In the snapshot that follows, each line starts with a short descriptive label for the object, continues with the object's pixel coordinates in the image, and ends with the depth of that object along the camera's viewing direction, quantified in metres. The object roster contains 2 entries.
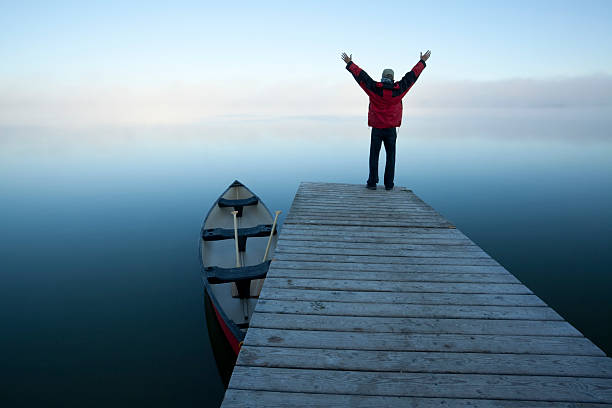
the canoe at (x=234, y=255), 4.30
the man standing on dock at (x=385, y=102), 5.51
